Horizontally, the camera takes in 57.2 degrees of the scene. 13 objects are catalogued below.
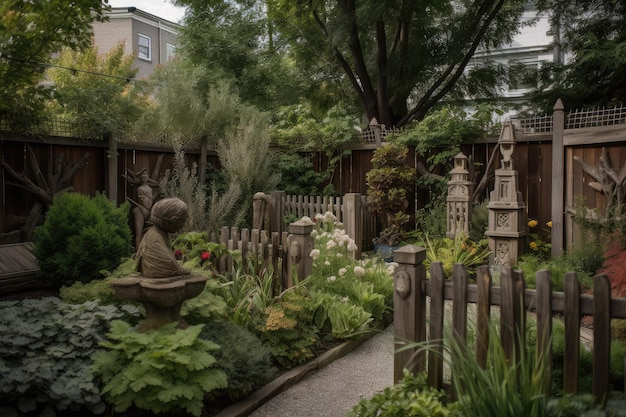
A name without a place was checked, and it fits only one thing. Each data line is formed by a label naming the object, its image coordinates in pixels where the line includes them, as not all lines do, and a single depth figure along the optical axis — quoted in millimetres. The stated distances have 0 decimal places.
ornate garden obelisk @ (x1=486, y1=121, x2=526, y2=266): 7953
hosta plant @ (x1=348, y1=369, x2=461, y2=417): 3121
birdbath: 3893
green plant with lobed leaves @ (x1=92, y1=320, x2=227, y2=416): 3410
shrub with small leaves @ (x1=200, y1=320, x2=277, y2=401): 3898
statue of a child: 3992
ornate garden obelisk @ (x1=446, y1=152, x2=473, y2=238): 8531
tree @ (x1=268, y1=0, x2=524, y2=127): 12227
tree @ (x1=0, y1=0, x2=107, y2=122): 6180
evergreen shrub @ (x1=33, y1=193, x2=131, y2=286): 6133
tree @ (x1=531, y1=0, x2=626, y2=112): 9586
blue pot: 8758
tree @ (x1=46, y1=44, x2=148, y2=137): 8055
